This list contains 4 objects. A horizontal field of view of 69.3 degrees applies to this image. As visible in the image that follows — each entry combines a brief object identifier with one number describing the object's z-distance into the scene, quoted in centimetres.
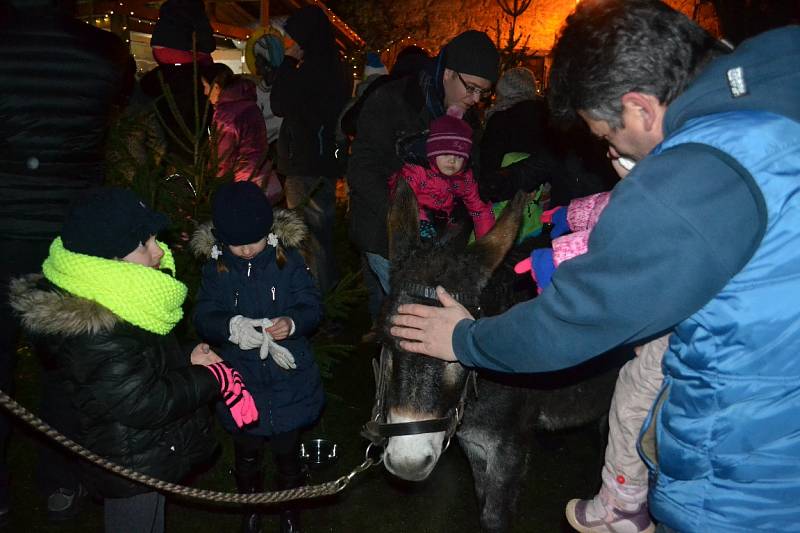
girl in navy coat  296
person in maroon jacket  455
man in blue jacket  127
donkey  245
